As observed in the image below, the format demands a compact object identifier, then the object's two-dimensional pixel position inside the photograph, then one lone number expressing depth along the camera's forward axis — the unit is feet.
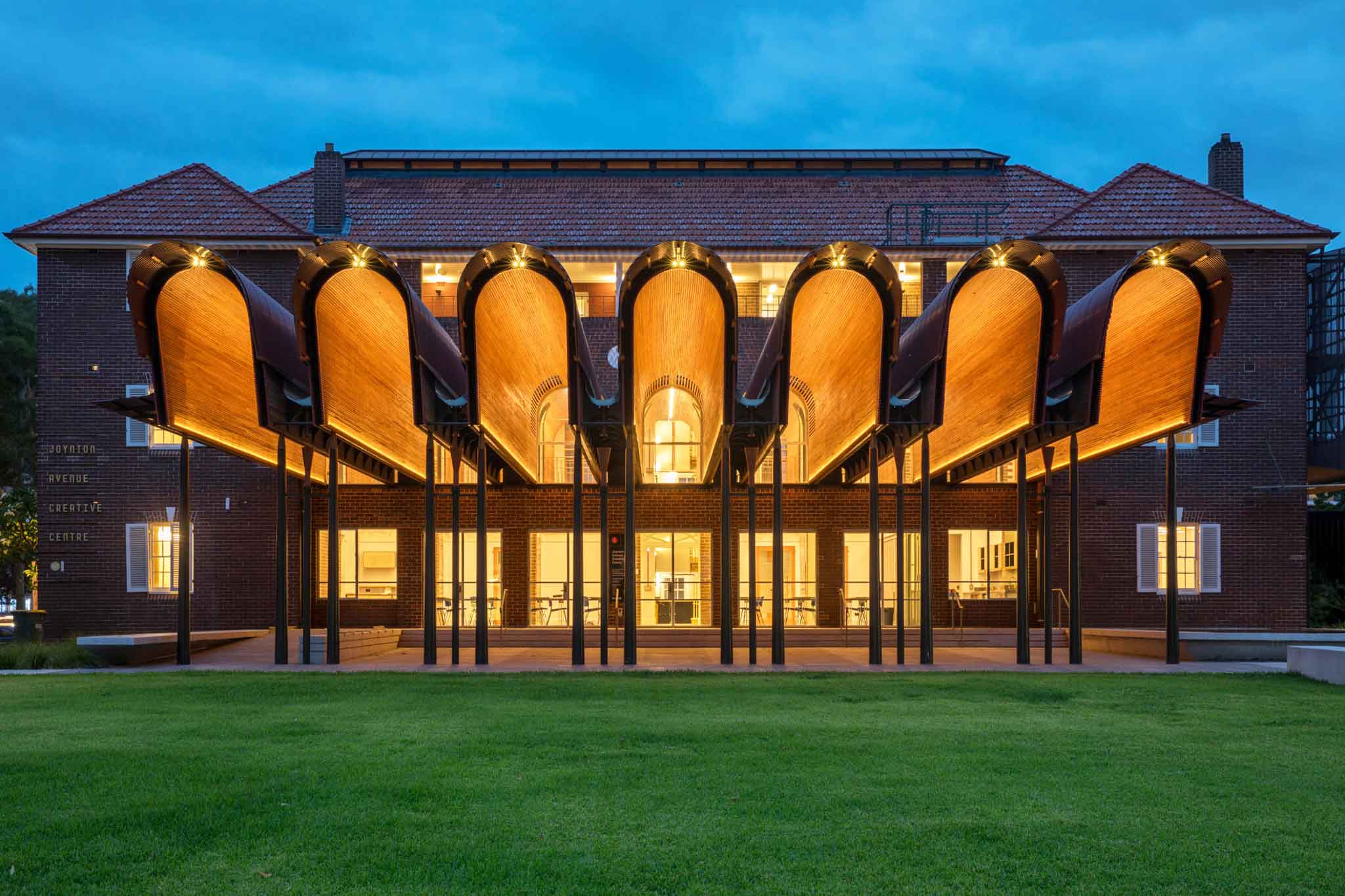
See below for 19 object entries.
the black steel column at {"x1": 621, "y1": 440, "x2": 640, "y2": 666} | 56.39
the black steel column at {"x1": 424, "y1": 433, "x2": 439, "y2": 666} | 56.85
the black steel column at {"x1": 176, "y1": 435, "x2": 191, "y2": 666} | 57.36
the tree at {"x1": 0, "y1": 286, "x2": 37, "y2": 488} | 125.49
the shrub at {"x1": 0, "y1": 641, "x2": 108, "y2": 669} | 56.03
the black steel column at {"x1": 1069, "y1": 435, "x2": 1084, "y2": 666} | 58.03
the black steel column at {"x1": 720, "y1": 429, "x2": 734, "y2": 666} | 56.44
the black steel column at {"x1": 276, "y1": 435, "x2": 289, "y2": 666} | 57.88
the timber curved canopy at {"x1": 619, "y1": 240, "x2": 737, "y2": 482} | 48.75
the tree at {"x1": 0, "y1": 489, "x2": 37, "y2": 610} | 105.09
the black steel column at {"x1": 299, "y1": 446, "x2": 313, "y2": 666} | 58.95
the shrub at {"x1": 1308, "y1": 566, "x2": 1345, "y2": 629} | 97.04
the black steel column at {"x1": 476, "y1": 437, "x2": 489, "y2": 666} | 56.54
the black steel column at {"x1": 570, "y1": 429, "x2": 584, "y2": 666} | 56.82
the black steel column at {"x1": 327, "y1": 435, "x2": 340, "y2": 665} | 58.03
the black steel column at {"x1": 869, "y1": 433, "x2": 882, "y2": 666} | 57.52
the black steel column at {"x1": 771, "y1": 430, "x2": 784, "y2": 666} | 57.31
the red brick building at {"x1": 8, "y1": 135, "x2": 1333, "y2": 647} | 80.64
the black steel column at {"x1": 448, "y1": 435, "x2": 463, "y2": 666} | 58.59
